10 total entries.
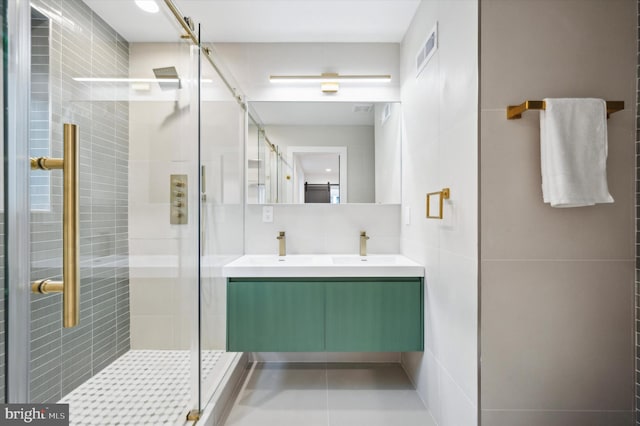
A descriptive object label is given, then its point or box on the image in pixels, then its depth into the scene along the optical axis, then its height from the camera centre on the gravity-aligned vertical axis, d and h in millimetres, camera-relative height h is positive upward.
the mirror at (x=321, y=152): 2537 +465
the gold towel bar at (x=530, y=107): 1200 +395
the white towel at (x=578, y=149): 1193 +234
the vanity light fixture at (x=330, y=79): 2486 +1010
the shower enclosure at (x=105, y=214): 720 -9
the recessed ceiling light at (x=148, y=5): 1146 +743
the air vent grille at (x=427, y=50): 1757 +934
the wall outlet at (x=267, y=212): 2548 -7
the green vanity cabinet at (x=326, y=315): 2016 -641
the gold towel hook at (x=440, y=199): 1590 +65
